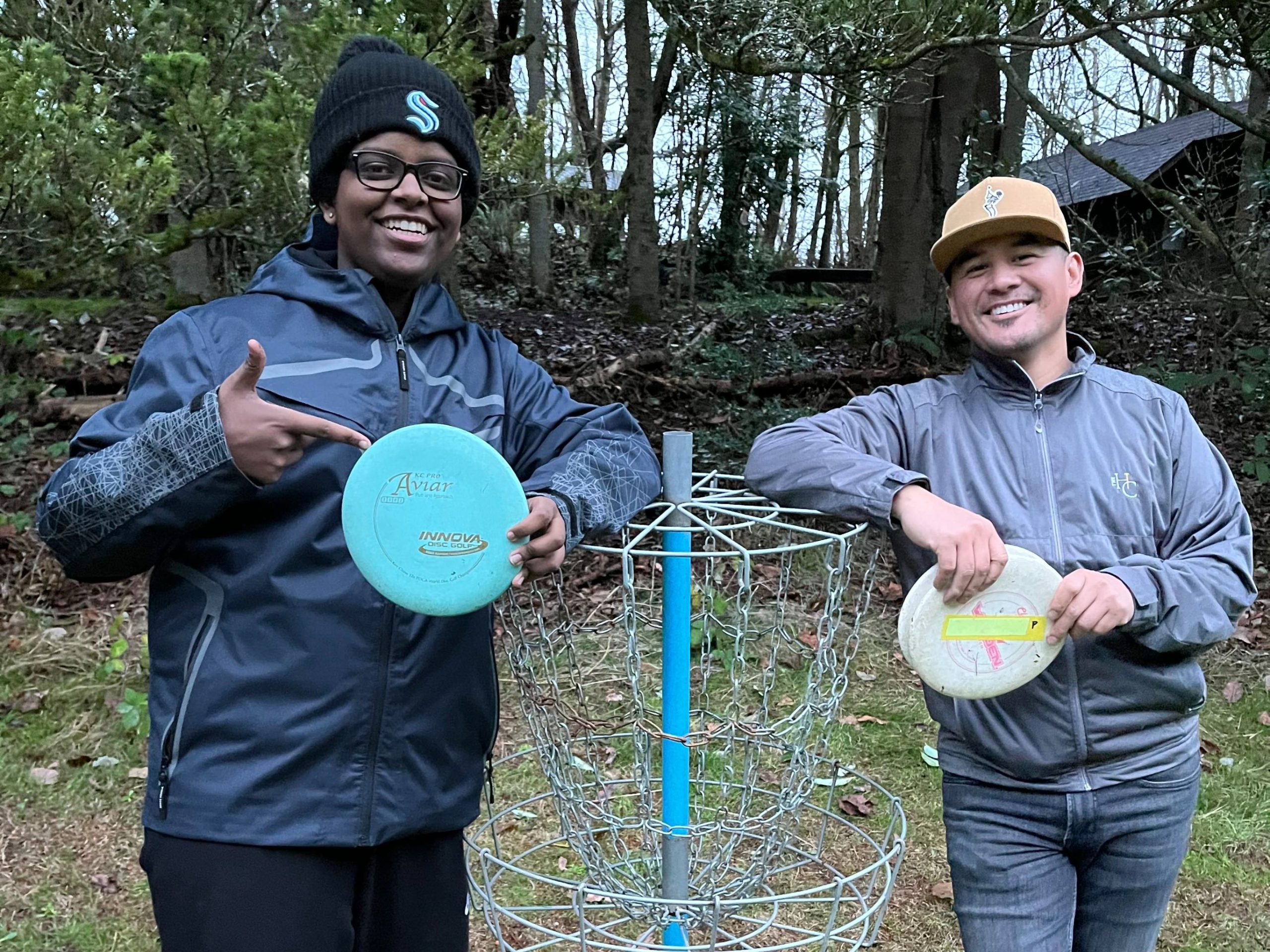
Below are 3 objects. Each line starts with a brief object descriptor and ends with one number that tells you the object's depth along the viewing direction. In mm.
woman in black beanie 1521
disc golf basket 1770
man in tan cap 1754
